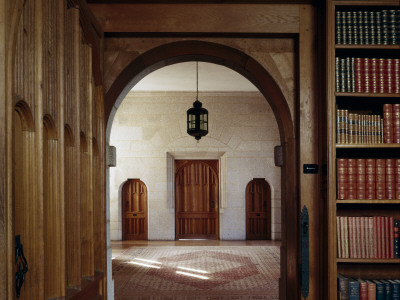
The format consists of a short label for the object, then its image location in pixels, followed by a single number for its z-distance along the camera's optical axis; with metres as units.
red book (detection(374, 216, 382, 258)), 2.77
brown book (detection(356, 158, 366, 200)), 2.77
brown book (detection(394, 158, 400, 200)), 2.77
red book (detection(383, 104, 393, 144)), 2.80
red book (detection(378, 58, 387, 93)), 2.80
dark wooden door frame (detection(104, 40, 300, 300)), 3.09
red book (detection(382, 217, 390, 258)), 2.76
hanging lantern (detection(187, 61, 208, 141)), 6.65
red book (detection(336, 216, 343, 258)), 2.76
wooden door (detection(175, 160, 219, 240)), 9.70
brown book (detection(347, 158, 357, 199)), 2.76
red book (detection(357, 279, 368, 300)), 2.76
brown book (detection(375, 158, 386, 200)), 2.77
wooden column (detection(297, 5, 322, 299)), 2.96
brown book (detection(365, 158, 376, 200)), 2.77
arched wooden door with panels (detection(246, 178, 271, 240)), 9.53
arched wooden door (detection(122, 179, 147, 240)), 9.53
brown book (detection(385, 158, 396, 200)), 2.77
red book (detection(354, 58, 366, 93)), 2.79
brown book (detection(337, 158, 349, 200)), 2.76
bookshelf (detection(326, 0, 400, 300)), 2.75
